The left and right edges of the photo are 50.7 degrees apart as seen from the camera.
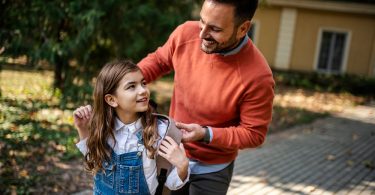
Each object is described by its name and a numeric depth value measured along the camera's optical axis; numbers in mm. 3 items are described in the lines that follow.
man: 2195
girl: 2189
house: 18328
